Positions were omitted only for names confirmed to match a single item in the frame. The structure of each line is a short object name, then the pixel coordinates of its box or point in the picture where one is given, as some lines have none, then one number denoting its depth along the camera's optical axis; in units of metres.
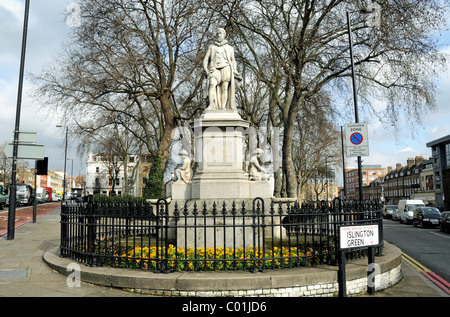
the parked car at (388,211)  38.99
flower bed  6.02
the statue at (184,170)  9.87
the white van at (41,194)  56.21
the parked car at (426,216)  23.59
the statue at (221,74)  9.80
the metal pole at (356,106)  11.97
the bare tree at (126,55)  19.59
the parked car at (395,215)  33.49
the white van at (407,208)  29.02
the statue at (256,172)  9.84
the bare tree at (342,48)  15.77
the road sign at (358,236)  5.62
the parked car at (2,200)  34.31
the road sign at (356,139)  10.33
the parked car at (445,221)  20.15
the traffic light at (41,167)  18.46
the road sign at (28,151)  12.55
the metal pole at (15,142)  12.36
